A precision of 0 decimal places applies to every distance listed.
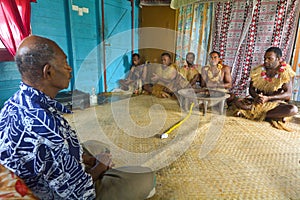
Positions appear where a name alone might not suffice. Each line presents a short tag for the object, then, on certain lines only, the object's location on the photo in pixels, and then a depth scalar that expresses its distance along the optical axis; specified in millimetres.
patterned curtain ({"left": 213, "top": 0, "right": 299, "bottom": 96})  2947
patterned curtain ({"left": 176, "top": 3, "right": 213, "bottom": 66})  3658
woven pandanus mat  1177
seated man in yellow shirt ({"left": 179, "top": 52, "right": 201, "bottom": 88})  3197
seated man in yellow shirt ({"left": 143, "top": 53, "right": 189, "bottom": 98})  3422
